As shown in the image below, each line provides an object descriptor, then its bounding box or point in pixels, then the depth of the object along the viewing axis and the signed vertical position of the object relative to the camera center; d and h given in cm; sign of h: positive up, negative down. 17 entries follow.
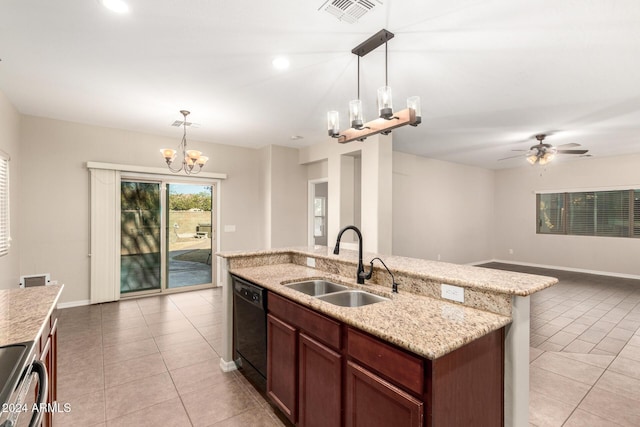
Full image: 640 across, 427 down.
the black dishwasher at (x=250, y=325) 229 -90
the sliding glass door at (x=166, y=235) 515 -38
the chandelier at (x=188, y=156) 400 +78
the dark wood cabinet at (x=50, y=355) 153 -80
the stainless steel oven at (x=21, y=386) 90 -57
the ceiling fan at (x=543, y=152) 507 +105
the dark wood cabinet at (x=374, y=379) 123 -78
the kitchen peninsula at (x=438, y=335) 123 -56
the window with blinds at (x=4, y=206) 346 +8
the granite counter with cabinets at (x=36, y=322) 132 -52
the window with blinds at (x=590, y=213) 683 +4
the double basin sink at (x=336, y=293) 216 -60
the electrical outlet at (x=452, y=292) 176 -46
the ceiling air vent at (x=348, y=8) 202 +140
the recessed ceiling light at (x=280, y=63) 276 +140
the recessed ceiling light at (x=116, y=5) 201 +139
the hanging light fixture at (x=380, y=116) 227 +78
